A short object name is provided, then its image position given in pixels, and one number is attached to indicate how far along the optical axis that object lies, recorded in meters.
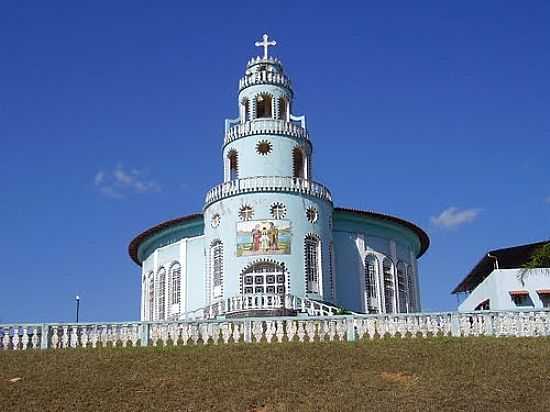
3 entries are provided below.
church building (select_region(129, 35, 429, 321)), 37.88
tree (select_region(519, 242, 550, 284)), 35.53
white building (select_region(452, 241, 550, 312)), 35.44
